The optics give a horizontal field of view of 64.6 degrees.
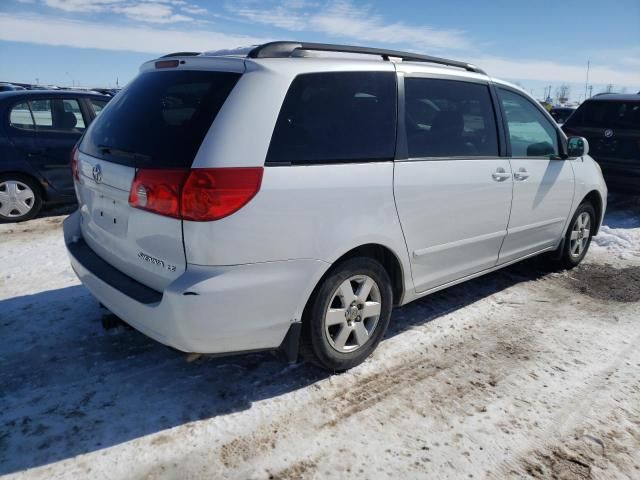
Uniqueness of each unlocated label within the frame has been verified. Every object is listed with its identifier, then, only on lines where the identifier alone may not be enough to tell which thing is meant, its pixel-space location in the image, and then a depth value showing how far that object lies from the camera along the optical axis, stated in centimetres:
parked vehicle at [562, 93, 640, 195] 764
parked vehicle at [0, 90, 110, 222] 617
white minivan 239
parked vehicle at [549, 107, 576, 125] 2081
